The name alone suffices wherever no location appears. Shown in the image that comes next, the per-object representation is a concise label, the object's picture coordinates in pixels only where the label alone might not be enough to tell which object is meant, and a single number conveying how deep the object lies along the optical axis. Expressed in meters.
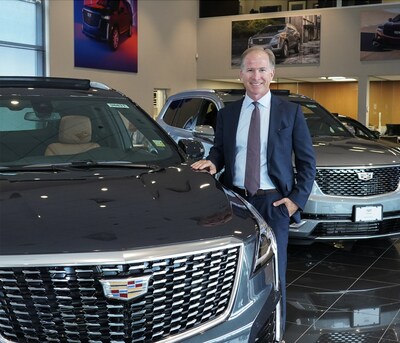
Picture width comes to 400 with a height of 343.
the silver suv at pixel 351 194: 5.07
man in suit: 3.12
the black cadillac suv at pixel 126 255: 1.80
